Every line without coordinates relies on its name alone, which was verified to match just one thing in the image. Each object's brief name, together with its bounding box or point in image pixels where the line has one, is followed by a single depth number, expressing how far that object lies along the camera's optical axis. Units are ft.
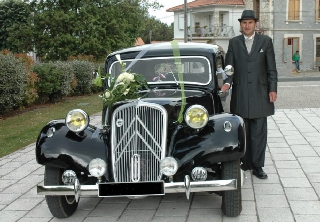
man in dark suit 19.51
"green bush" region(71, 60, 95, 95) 62.34
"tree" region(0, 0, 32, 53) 90.43
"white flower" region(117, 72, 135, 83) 17.25
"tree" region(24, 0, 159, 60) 81.56
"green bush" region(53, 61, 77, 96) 53.36
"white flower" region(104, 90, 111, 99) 16.97
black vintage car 14.35
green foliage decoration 16.87
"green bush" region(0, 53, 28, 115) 39.27
